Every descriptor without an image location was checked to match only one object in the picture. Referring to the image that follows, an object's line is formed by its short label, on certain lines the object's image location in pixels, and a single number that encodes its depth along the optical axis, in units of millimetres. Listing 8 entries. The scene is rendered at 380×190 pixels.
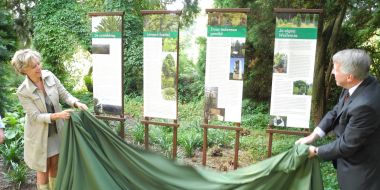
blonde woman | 3143
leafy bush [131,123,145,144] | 6160
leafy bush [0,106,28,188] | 4266
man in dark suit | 2279
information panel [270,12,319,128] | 3424
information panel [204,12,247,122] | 3676
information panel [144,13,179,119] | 3901
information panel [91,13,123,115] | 4094
